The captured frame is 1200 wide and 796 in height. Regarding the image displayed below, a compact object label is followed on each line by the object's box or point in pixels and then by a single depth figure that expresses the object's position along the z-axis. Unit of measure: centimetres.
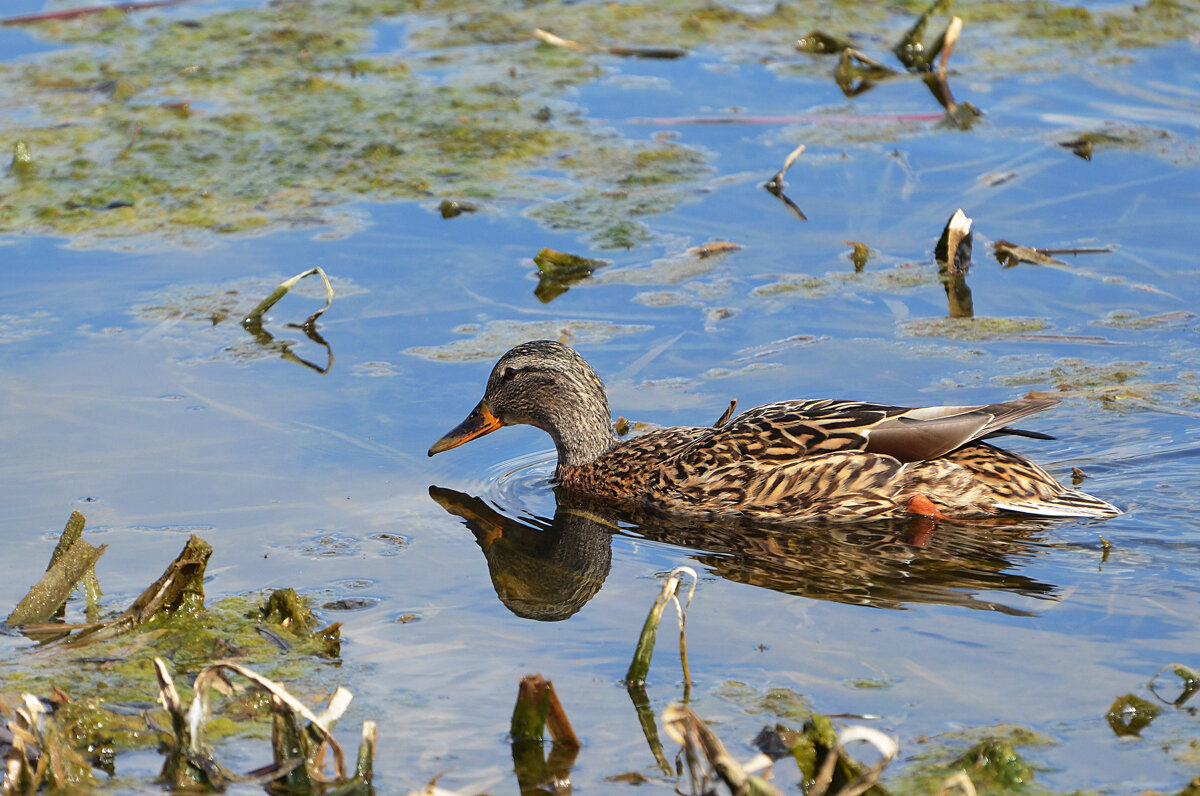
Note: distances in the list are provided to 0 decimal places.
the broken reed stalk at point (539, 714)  955
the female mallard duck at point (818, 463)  1434
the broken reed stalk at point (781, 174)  2145
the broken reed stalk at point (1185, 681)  1009
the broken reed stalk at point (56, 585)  1148
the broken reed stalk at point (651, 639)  977
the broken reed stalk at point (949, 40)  2574
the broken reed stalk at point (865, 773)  792
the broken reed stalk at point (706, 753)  795
